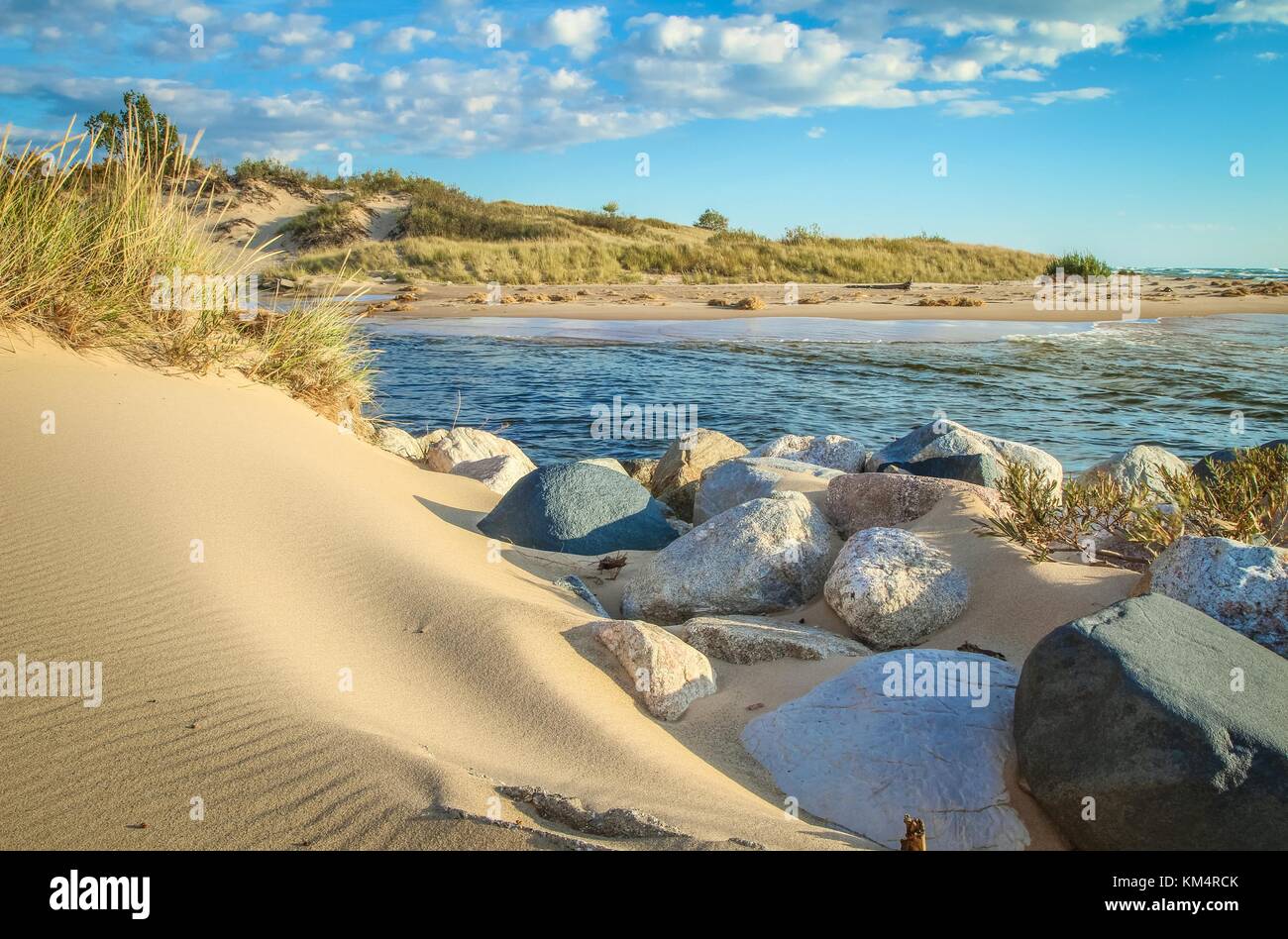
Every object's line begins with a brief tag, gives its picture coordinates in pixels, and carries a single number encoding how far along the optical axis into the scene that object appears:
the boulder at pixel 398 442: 9.67
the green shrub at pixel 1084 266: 34.72
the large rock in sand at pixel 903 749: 3.47
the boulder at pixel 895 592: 5.07
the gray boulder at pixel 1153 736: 3.03
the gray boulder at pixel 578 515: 6.95
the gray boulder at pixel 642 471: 9.52
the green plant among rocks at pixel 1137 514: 5.15
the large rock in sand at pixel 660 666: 4.17
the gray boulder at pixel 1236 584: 4.20
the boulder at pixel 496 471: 8.87
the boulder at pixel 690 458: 9.05
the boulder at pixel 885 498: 6.43
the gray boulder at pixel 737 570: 5.65
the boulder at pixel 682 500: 8.77
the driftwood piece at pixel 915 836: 2.77
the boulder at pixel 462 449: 9.57
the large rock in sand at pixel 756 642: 4.74
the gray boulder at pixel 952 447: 8.04
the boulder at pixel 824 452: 9.17
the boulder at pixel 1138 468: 7.15
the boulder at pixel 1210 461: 6.56
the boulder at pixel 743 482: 7.52
